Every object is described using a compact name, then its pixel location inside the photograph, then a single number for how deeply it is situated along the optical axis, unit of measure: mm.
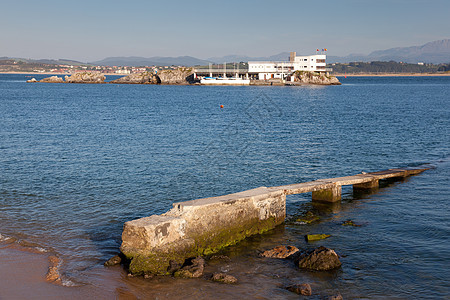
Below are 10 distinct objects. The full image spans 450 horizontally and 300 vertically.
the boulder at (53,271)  11670
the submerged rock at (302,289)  11055
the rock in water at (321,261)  12578
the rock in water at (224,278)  11641
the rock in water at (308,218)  17317
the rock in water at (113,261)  12695
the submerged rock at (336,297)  10664
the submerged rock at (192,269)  11930
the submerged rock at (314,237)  15219
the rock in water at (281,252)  13586
